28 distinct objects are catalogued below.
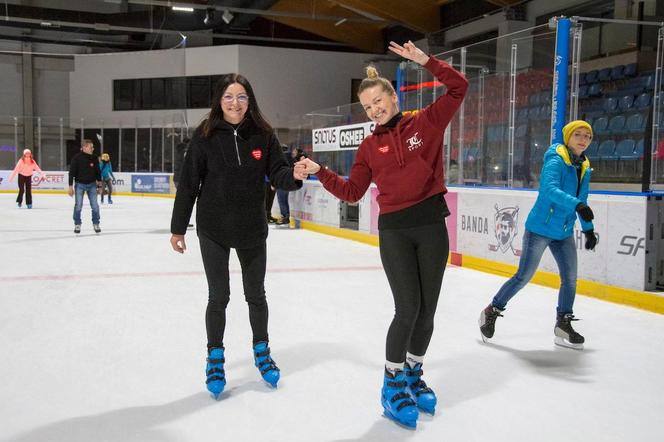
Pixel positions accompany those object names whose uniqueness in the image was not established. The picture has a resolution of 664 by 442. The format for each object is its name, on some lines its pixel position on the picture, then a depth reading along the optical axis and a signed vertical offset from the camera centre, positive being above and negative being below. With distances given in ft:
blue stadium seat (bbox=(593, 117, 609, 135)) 23.16 +2.02
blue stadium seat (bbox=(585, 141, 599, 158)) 24.48 +1.20
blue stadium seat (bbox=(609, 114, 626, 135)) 24.89 +2.23
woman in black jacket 8.92 -0.24
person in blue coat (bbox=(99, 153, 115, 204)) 54.90 +0.04
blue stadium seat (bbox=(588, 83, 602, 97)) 21.06 +3.20
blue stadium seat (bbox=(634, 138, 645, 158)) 20.22 +1.05
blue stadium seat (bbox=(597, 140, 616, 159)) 23.16 +1.16
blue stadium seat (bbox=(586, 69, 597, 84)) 20.66 +3.53
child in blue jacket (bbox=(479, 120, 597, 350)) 11.20 -0.86
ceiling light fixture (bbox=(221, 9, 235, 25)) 62.80 +15.56
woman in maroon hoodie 7.75 -0.30
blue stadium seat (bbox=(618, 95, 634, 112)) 26.78 +3.26
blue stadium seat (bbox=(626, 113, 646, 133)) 24.09 +2.33
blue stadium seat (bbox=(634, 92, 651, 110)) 26.81 +3.37
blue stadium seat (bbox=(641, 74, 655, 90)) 24.34 +4.01
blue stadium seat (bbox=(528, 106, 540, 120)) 20.10 +2.12
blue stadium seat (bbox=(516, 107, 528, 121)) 20.74 +2.11
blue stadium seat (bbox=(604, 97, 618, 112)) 24.93 +3.04
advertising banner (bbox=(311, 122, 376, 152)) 31.32 +2.11
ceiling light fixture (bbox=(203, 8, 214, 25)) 63.20 +15.66
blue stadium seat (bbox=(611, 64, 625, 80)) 27.31 +4.68
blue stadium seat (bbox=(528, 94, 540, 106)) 20.29 +2.55
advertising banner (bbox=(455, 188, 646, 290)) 16.37 -1.58
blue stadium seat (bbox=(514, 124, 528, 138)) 20.75 +1.58
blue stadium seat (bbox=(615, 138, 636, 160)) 21.88 +1.12
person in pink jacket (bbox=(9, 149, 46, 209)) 47.75 -0.13
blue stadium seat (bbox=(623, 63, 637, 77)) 29.94 +5.21
